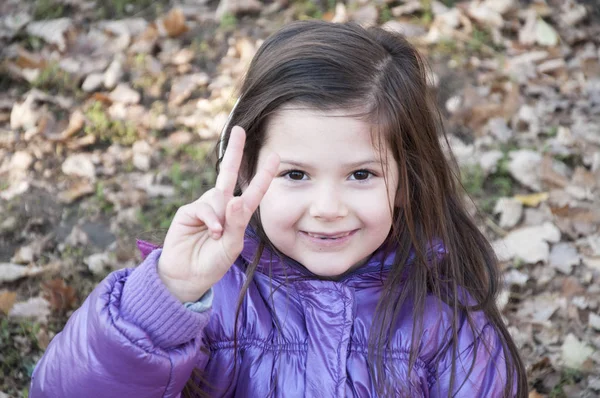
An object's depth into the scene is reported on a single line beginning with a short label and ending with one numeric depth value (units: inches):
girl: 70.4
